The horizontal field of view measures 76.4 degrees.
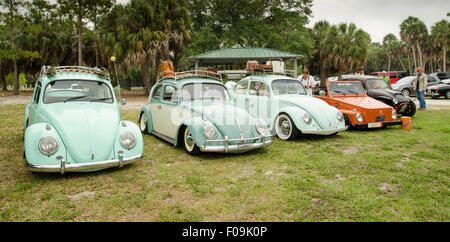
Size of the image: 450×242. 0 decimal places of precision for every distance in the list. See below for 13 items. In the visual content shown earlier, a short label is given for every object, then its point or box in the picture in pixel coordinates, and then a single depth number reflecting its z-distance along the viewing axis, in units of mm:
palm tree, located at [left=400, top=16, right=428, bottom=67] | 42844
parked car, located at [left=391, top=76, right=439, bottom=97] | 19016
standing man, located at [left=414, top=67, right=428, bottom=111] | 12133
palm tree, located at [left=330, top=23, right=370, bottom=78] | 30047
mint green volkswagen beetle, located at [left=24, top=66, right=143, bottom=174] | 4102
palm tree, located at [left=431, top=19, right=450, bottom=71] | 42219
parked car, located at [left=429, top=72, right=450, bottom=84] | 25534
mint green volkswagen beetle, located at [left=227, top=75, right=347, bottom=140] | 6871
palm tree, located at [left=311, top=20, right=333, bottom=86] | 31703
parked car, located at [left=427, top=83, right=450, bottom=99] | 18750
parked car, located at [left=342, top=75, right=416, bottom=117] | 9914
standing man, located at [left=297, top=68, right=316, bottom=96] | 9966
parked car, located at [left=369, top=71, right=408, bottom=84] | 26002
